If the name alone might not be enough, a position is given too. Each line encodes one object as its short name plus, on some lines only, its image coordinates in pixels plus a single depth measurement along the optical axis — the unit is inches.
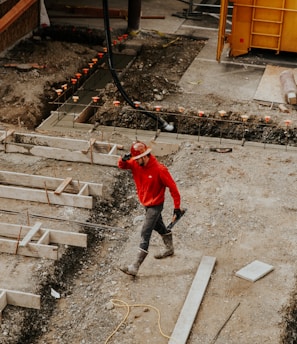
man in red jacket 377.1
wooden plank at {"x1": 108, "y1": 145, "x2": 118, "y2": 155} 526.9
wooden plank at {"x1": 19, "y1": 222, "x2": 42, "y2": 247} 404.9
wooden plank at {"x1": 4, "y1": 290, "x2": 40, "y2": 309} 364.8
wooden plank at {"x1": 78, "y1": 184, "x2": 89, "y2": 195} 469.1
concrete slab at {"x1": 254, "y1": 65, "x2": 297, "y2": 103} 657.6
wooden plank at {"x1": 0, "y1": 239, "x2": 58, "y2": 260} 400.5
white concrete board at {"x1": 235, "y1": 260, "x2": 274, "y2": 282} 393.1
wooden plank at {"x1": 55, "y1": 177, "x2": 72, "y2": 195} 462.3
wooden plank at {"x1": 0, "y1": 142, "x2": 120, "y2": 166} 521.7
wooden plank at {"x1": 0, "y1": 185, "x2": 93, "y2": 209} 459.2
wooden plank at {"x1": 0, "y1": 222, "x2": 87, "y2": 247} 413.1
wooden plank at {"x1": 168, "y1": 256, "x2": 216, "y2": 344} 347.6
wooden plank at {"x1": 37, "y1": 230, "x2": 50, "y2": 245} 410.3
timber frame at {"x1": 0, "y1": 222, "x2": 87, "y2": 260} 403.2
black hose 603.4
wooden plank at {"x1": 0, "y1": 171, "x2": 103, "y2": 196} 481.1
